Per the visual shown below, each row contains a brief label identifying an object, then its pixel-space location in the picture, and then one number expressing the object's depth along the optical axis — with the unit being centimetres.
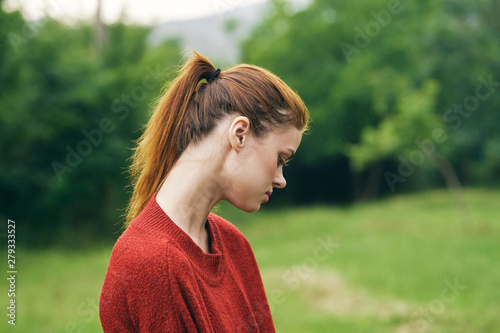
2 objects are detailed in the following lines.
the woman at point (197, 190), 113
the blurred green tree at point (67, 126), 1028
